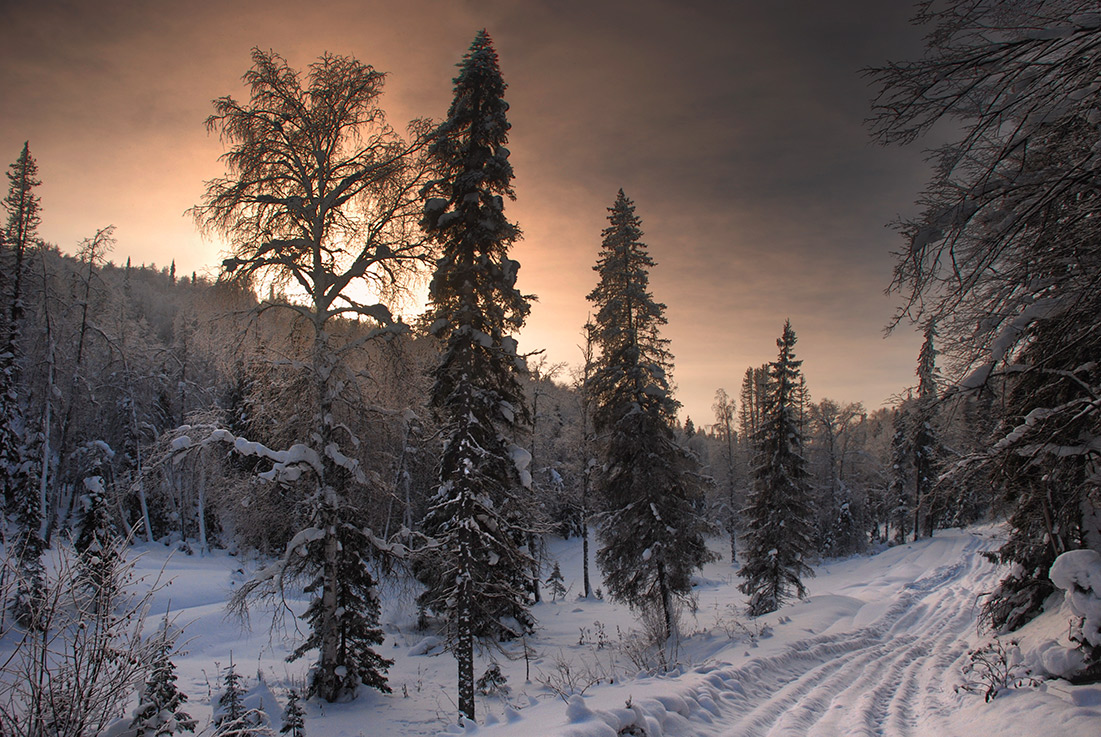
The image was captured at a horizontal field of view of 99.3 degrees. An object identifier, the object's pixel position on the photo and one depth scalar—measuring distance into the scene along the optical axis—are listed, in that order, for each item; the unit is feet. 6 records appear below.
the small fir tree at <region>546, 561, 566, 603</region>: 88.93
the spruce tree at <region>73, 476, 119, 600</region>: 65.71
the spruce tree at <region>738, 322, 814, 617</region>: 72.64
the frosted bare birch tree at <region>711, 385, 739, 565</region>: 158.49
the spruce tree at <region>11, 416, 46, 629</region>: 55.72
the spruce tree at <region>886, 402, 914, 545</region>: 144.46
